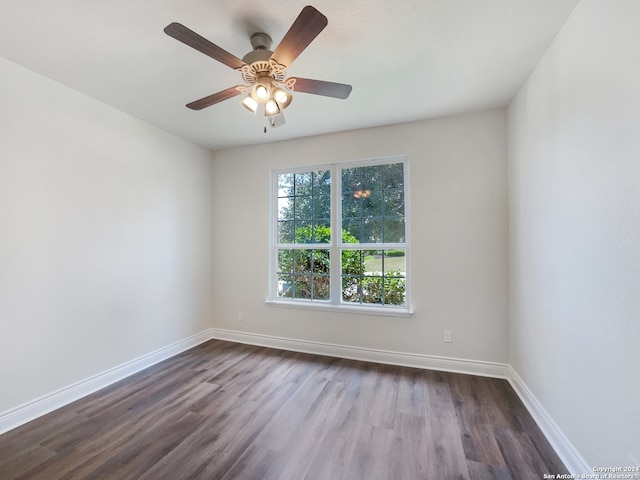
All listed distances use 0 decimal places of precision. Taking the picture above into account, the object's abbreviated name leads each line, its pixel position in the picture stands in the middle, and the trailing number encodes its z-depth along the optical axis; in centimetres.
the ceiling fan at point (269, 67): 132
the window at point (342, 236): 312
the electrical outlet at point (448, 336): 282
